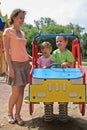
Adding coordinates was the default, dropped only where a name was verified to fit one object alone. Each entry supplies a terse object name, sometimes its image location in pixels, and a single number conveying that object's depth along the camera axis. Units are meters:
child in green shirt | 2.56
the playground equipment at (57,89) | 2.21
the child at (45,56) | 2.65
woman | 2.42
